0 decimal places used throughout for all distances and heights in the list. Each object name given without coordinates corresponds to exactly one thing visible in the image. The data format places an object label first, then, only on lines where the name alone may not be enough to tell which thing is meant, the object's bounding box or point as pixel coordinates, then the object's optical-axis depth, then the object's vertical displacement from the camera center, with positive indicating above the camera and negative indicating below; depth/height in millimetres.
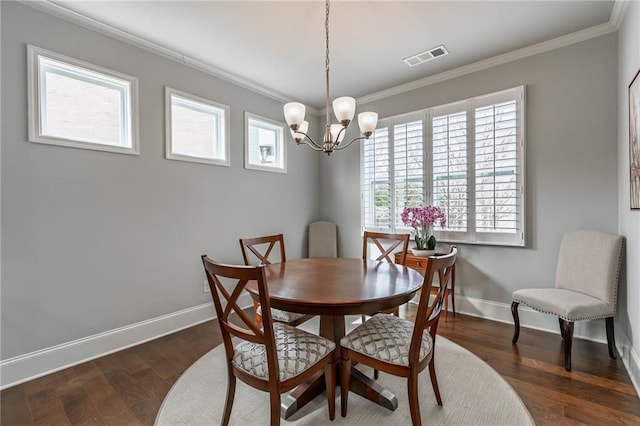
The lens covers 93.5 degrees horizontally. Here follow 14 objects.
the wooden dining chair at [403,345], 1535 -744
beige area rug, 1751 -1214
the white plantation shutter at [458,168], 3117 +496
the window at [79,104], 2289 +926
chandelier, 2160 +680
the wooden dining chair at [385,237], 2685 -285
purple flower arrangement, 3355 -118
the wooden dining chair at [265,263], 2258 -625
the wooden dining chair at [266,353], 1417 -745
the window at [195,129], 3100 +934
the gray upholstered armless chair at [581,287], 2271 -663
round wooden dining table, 1582 -462
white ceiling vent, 3025 +1610
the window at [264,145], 3871 +918
